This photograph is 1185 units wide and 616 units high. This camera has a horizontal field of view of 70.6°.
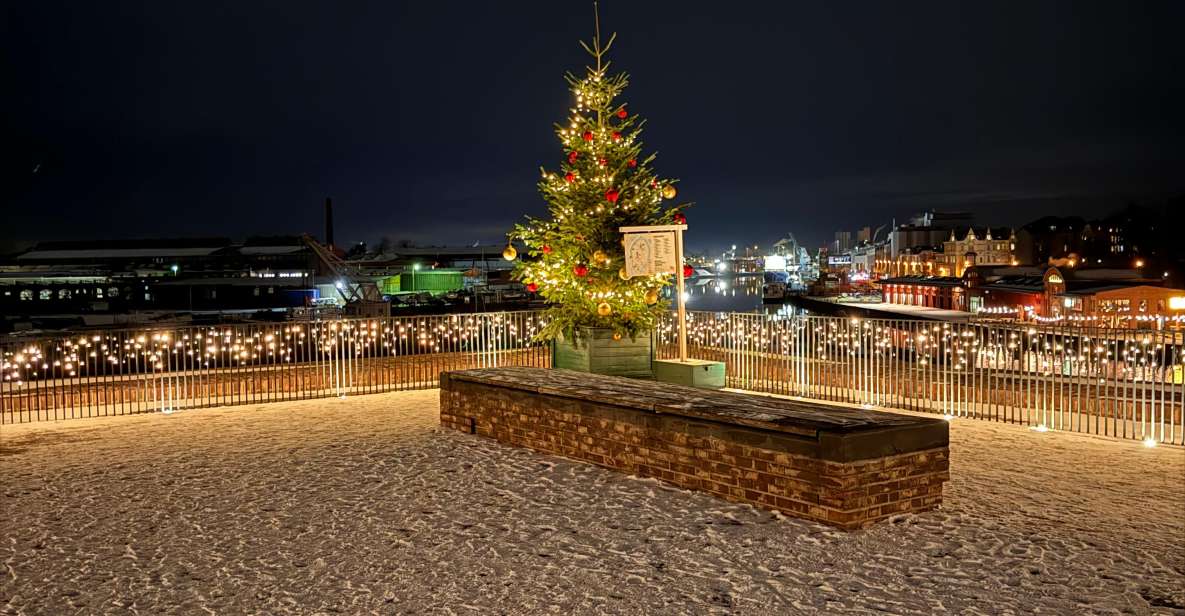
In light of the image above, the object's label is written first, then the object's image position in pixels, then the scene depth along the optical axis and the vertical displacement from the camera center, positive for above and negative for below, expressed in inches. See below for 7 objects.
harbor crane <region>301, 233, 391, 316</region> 1542.6 +23.2
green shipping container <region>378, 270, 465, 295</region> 3127.5 +34.2
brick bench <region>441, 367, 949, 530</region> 262.5 -57.9
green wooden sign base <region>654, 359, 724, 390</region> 512.1 -55.3
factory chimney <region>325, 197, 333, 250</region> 3972.4 +353.6
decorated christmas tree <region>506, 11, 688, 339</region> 556.4 +49.0
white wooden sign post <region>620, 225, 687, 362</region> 523.2 +22.0
